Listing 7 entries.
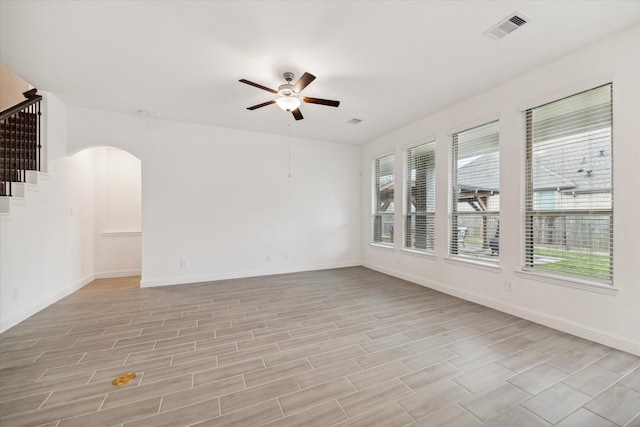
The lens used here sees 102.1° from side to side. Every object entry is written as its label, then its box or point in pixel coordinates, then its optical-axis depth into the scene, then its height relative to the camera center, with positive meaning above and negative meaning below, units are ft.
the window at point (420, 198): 15.42 +1.03
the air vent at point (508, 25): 7.59 +5.80
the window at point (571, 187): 8.78 +1.02
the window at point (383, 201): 19.02 +0.97
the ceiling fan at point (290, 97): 10.25 +4.80
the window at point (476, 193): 12.03 +1.04
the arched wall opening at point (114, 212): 17.25 +0.09
